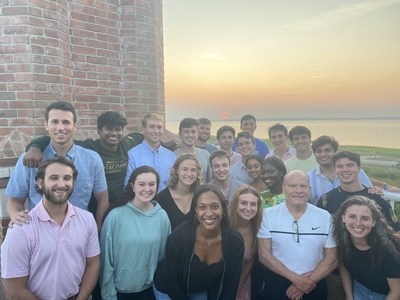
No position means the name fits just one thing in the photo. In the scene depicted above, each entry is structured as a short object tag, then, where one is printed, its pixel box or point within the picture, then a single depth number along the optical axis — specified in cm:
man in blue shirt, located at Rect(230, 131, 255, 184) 413
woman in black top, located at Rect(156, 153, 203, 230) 300
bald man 271
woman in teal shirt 265
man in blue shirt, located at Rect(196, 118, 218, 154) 482
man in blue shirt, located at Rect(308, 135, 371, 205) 348
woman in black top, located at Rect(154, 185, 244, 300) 258
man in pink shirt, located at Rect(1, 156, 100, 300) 219
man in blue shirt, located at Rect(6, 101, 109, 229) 265
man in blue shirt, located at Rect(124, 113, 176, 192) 356
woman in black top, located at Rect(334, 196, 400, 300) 254
